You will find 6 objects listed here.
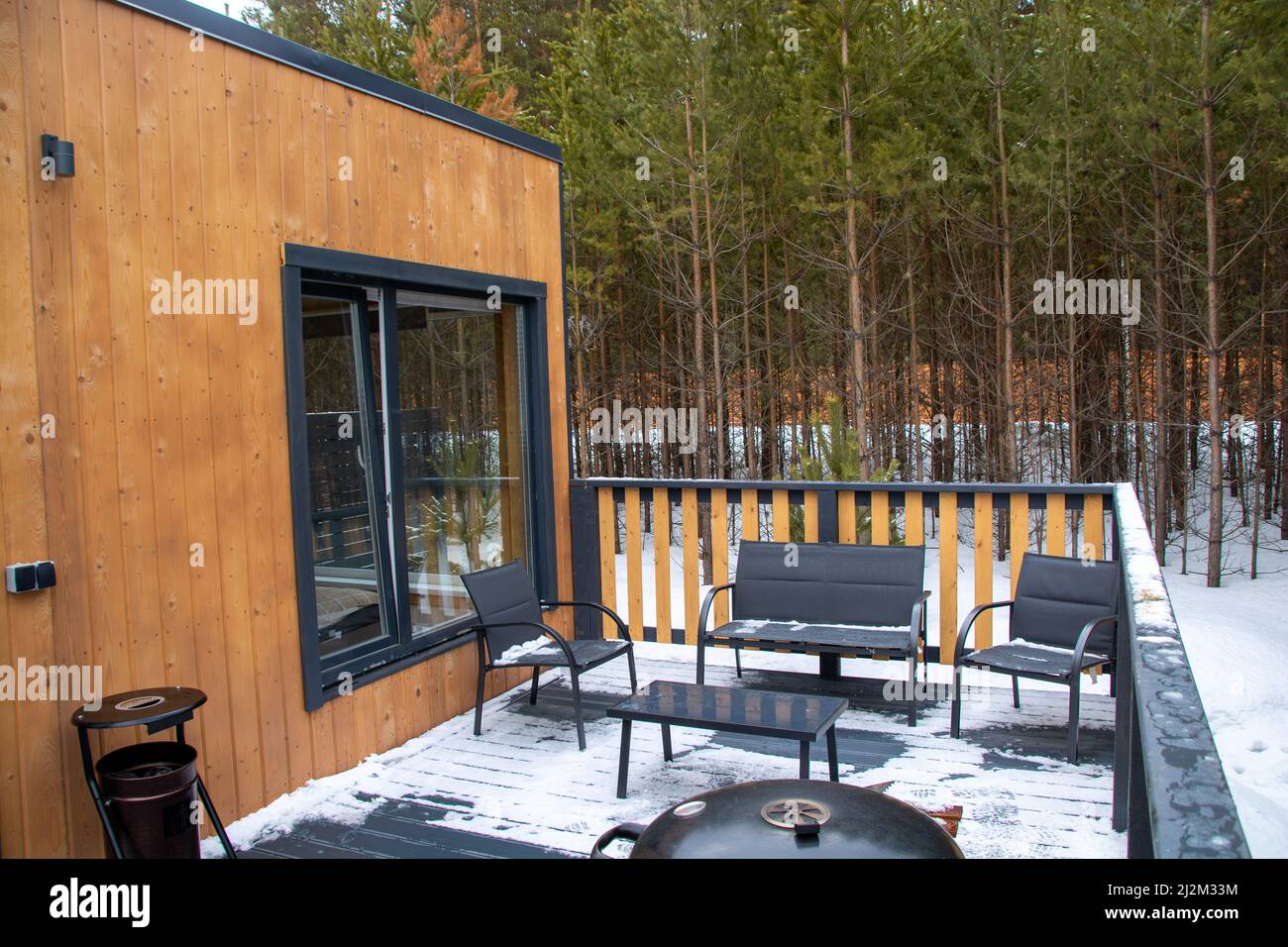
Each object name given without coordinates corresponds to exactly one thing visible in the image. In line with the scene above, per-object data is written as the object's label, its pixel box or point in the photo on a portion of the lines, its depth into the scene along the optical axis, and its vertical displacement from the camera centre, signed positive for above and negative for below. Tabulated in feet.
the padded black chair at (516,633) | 14.03 -2.89
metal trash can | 9.05 -3.28
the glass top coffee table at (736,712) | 10.64 -3.15
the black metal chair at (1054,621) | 13.21 -2.82
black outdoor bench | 15.08 -2.68
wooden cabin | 9.25 +0.86
